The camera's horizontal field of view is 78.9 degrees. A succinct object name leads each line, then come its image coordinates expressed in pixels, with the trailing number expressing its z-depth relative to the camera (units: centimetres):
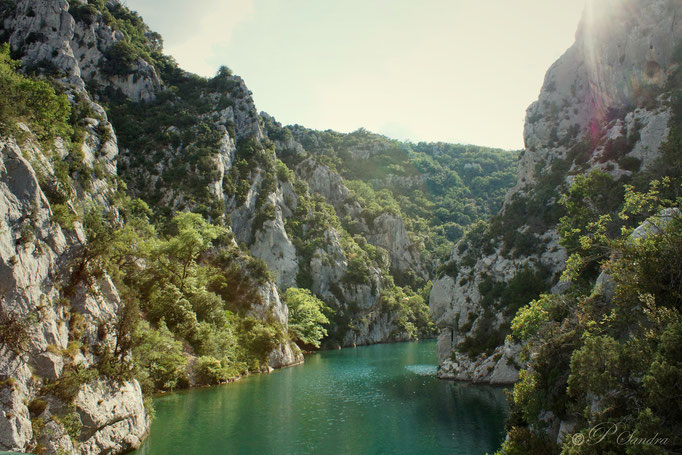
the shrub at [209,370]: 3706
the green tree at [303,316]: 6794
